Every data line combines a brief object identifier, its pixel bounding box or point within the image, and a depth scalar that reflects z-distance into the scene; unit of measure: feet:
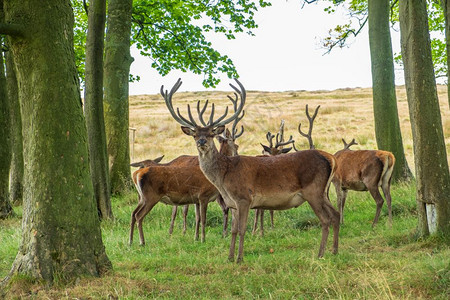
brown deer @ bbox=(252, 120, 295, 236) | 59.93
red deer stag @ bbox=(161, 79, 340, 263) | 47.47
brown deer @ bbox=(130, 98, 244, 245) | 56.03
